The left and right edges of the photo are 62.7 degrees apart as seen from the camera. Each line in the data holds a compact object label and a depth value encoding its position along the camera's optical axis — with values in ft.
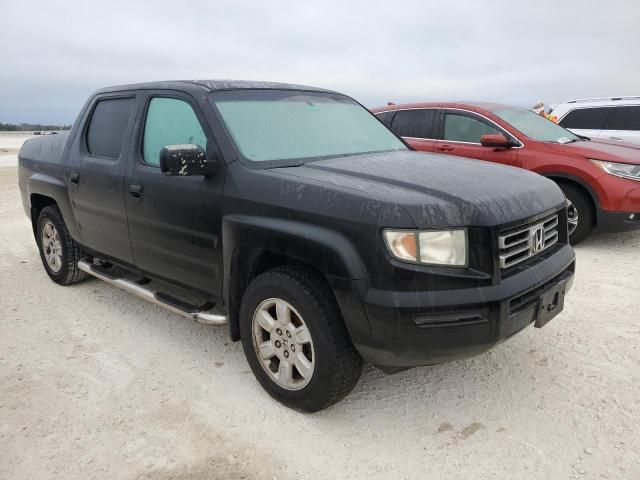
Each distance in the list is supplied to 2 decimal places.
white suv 30.42
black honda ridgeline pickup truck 7.83
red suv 19.11
